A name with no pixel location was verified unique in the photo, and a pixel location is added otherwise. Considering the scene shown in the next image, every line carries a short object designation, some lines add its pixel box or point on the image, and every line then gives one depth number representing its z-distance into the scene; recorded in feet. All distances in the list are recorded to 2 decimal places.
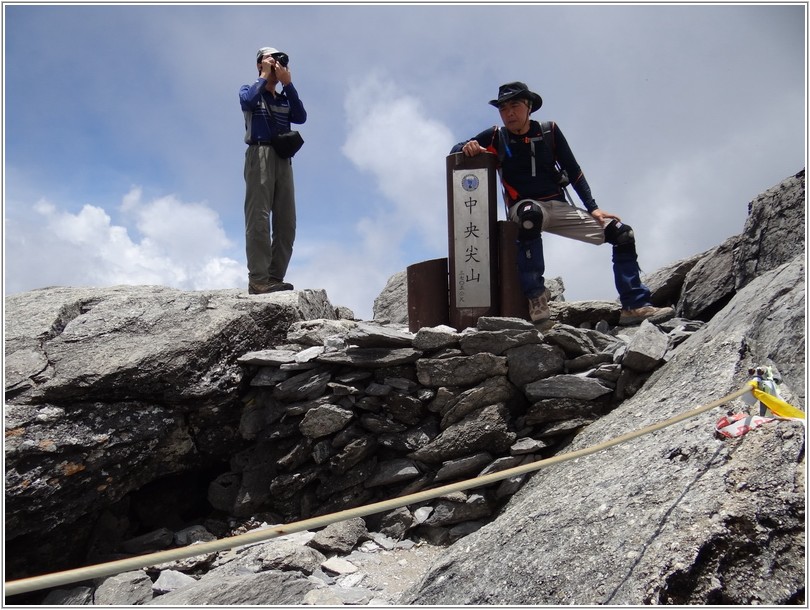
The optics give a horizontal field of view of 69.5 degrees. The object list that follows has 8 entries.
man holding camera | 27.66
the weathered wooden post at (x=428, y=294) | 24.90
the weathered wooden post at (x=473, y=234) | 24.20
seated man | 23.07
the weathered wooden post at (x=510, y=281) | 23.91
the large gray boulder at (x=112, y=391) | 18.80
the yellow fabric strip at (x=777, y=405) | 11.46
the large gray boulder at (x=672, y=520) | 9.96
